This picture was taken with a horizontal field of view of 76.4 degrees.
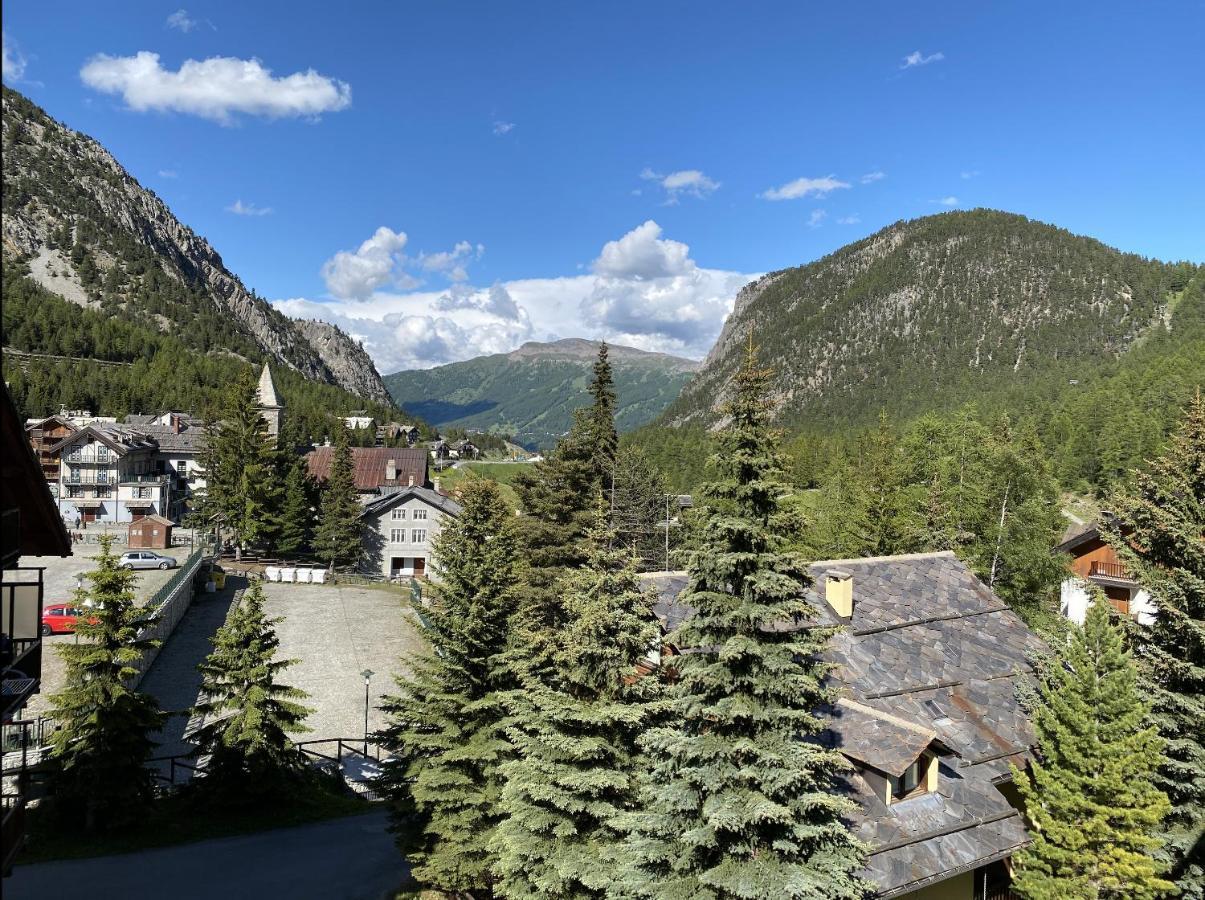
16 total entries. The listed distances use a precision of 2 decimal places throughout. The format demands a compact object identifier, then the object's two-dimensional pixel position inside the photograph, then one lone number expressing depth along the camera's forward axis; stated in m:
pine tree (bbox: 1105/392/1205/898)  16.19
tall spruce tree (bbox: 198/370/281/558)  59.69
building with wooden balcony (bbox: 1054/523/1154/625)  36.00
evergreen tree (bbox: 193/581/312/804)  21.67
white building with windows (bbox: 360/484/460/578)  66.62
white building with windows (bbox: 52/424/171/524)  75.38
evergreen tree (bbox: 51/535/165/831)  19.39
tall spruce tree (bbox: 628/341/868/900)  12.12
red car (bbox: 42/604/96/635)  33.44
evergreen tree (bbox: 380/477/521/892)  17.55
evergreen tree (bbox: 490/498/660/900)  14.15
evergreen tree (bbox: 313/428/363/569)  61.28
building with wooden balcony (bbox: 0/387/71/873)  9.40
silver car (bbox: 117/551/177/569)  51.47
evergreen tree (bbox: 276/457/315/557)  61.12
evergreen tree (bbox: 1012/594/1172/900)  14.57
